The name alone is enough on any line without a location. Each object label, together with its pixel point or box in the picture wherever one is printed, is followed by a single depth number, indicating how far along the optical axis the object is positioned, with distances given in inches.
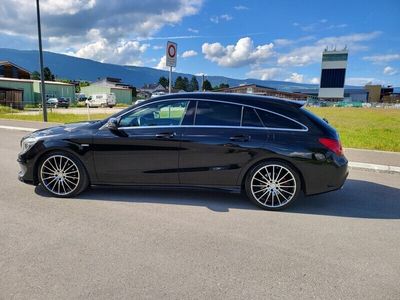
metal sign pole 364.2
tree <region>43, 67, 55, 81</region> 3301.2
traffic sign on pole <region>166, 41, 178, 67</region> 368.7
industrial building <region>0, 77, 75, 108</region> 1679.3
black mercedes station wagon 185.3
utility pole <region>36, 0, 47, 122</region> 660.7
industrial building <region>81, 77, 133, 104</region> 2876.5
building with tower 5718.5
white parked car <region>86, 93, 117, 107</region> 2263.8
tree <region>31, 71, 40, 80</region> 3853.3
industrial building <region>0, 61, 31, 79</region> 2334.2
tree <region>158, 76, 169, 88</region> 5335.6
